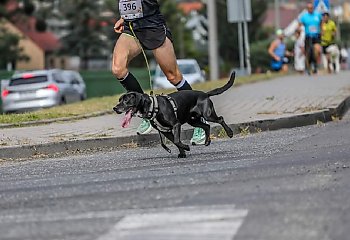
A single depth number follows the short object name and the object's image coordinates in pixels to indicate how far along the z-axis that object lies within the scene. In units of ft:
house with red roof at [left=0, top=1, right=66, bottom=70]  298.76
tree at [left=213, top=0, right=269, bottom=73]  243.60
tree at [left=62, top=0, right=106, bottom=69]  277.85
